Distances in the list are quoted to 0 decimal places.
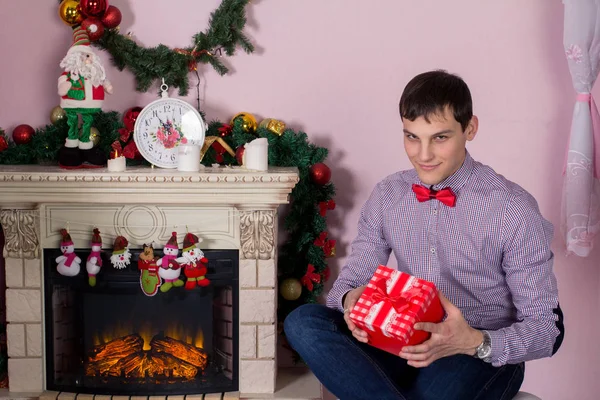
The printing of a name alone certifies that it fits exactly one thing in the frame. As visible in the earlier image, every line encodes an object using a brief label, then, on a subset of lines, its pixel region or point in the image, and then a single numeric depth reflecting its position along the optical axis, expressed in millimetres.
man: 1852
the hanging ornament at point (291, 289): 2801
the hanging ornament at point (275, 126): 2727
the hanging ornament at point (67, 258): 2600
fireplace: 2691
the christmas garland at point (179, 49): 2695
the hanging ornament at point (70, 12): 2629
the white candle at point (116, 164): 2533
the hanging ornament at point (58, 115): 2717
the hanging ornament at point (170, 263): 2580
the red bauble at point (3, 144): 2680
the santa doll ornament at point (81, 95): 2527
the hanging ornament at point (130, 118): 2699
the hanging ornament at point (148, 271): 2596
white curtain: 2609
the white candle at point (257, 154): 2557
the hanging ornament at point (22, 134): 2697
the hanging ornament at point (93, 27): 2605
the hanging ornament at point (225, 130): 2736
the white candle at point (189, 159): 2543
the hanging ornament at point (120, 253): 2588
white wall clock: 2625
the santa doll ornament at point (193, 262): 2586
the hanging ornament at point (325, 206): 2779
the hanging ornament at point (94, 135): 2673
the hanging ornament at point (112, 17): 2641
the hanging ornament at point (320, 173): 2727
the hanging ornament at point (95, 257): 2590
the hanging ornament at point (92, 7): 2592
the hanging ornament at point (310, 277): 2789
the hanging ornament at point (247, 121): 2740
